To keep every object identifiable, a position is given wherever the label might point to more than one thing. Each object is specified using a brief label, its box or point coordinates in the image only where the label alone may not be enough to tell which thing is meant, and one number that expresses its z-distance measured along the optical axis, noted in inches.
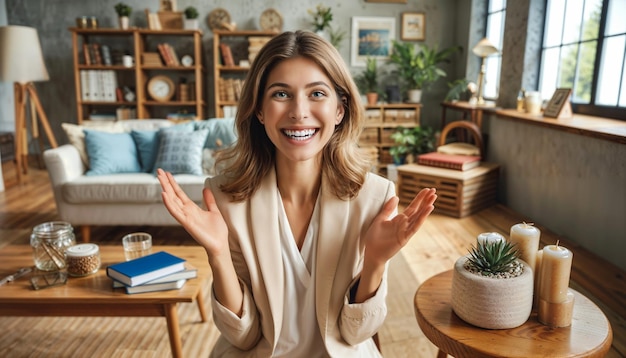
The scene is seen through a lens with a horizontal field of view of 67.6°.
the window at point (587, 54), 118.1
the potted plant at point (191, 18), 202.4
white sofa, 118.0
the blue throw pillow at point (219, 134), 134.5
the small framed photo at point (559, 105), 127.1
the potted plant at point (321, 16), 205.8
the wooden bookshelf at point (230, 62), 207.3
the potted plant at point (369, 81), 209.0
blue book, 63.4
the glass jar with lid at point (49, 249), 70.8
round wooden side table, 39.8
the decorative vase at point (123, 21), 204.0
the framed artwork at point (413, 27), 218.5
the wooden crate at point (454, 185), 144.3
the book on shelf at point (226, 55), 209.0
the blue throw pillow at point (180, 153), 125.2
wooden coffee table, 62.6
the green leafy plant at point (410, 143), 198.4
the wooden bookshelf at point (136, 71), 206.5
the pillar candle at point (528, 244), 44.8
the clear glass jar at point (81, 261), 68.1
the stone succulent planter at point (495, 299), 41.6
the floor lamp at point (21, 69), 182.4
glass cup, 74.0
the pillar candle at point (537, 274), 45.0
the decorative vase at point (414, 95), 210.7
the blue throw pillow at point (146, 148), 132.0
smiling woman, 41.7
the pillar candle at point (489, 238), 44.8
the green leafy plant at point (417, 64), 203.2
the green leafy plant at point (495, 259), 42.4
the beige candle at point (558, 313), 43.1
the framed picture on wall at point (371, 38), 218.5
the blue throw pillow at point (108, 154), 125.8
